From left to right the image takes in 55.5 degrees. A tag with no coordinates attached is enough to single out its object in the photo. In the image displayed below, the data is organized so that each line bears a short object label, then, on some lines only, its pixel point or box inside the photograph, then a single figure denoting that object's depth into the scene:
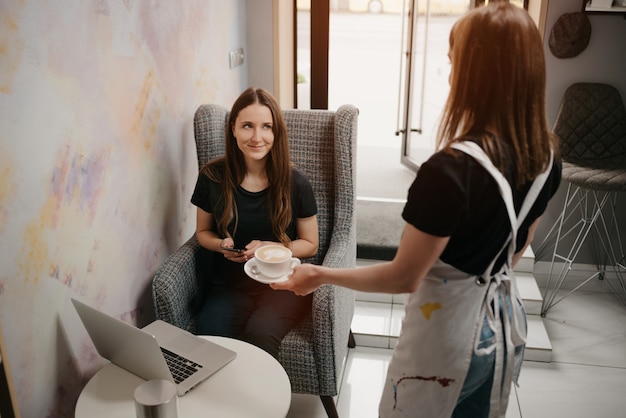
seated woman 2.03
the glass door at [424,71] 3.60
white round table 1.45
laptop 1.42
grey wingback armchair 1.92
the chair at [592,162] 2.82
